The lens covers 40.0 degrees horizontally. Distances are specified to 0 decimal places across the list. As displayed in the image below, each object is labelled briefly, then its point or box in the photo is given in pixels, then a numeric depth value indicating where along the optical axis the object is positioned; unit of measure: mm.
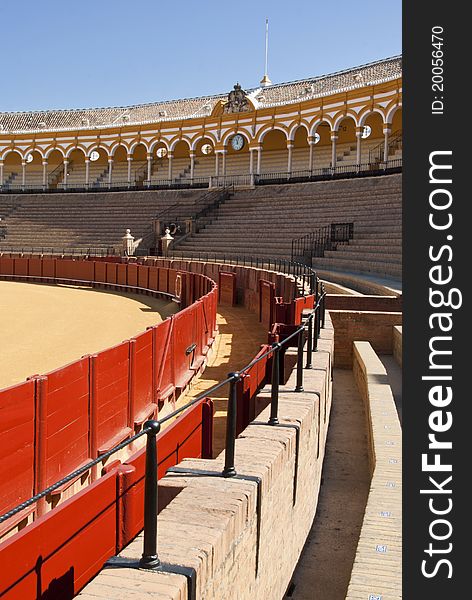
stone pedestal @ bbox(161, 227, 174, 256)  32625
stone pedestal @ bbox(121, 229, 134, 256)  32494
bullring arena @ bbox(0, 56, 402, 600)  3043
